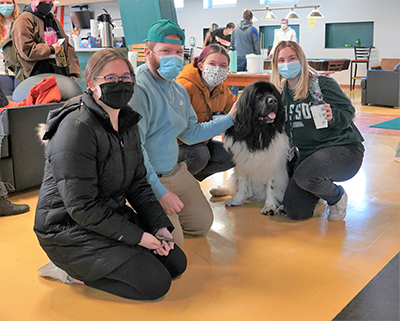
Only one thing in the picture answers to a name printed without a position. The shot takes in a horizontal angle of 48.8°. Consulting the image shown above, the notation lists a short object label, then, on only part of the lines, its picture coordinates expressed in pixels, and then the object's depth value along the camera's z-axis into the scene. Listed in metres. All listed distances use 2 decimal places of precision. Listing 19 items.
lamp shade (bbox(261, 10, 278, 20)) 13.01
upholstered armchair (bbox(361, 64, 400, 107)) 8.55
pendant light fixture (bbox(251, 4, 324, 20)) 12.71
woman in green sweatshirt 2.90
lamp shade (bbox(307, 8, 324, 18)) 12.70
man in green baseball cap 2.44
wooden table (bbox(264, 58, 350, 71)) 10.26
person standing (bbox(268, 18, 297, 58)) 8.87
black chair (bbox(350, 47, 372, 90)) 12.95
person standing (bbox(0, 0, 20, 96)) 4.40
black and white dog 2.96
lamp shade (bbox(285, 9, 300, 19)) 13.02
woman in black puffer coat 1.88
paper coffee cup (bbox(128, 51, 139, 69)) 4.80
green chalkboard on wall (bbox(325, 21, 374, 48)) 13.80
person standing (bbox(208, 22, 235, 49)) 8.83
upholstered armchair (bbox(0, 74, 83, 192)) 3.51
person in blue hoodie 8.65
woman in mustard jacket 3.07
